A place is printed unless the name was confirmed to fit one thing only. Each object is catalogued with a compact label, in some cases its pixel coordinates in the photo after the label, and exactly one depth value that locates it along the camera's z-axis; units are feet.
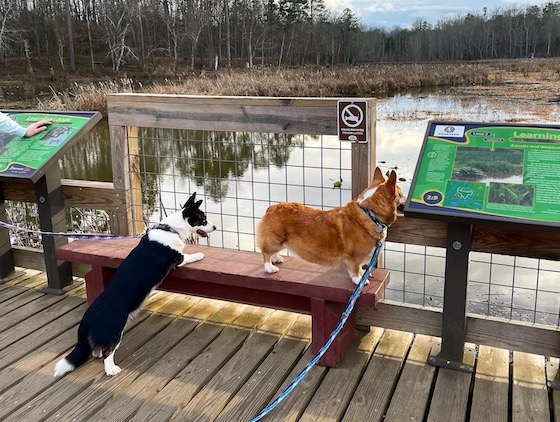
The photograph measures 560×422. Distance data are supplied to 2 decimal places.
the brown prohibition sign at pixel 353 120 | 10.16
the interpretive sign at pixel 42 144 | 12.49
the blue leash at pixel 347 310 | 8.24
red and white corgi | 9.66
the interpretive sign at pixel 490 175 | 8.62
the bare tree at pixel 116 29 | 136.05
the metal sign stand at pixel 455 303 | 9.37
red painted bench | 9.95
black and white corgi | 9.86
